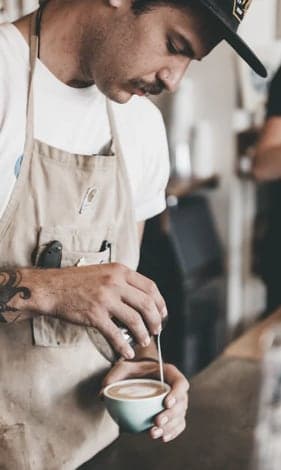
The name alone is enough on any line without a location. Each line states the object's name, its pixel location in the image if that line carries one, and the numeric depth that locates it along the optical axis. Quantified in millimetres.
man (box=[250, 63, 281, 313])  2705
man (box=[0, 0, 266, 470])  1420
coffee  1321
